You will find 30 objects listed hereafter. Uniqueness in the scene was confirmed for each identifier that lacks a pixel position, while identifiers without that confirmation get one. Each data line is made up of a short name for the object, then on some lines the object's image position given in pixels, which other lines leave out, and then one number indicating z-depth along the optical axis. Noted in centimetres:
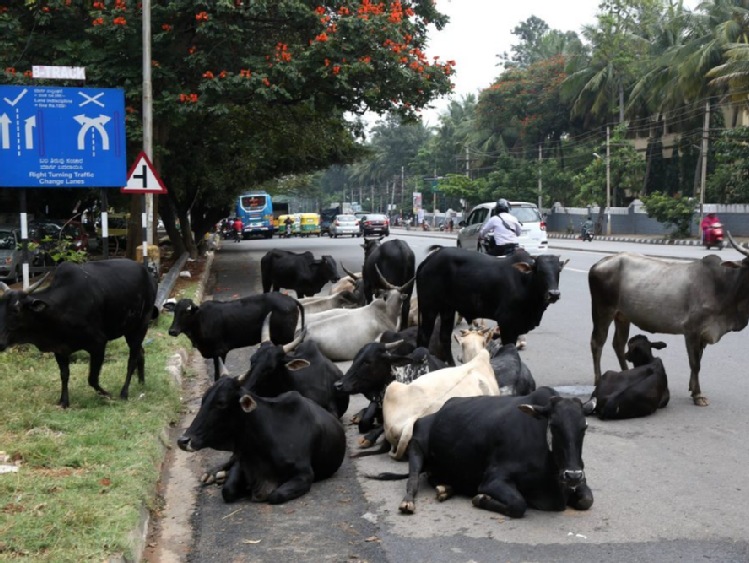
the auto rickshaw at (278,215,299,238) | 6119
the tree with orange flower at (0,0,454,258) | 1819
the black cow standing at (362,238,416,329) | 1345
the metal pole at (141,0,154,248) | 1656
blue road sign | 1260
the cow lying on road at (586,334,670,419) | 794
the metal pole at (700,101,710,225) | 4069
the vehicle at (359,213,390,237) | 5059
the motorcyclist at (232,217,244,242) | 5425
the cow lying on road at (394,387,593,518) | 542
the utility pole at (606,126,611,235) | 4953
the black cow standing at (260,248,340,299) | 1511
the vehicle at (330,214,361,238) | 5275
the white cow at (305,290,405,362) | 1102
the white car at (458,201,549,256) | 2448
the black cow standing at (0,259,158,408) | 780
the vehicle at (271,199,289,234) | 6862
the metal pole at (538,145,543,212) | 6054
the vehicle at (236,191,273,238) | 5466
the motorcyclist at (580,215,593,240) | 4428
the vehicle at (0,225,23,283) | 2261
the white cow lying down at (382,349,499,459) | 680
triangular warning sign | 1459
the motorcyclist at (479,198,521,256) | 1352
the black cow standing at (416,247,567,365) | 931
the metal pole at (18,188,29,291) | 1183
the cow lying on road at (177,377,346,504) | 598
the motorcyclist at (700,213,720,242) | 3184
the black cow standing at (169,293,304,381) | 930
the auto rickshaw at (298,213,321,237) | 6153
